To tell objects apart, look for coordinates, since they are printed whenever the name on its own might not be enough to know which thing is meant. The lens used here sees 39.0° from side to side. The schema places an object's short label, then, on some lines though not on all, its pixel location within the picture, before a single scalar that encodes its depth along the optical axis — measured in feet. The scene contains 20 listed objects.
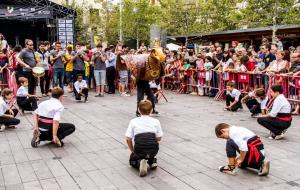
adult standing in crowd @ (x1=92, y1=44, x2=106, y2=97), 49.15
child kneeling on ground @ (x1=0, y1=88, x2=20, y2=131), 29.12
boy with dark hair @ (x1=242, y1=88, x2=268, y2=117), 32.06
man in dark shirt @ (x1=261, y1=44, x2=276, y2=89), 43.06
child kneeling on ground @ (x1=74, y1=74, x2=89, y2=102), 44.80
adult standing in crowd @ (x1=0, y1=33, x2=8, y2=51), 56.39
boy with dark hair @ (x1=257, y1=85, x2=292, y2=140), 26.16
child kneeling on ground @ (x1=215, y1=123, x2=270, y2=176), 19.18
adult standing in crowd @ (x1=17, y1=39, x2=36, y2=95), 42.19
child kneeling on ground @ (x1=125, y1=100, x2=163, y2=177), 19.54
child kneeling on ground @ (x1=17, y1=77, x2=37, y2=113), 36.37
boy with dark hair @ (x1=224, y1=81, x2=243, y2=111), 37.86
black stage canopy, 79.95
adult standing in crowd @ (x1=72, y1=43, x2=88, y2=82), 48.55
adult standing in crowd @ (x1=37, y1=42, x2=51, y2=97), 46.23
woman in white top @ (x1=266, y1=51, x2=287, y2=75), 39.06
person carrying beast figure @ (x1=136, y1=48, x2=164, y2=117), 32.22
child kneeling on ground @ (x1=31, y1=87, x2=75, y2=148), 24.21
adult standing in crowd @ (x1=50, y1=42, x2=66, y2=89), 48.60
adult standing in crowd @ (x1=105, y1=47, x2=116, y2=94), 52.31
